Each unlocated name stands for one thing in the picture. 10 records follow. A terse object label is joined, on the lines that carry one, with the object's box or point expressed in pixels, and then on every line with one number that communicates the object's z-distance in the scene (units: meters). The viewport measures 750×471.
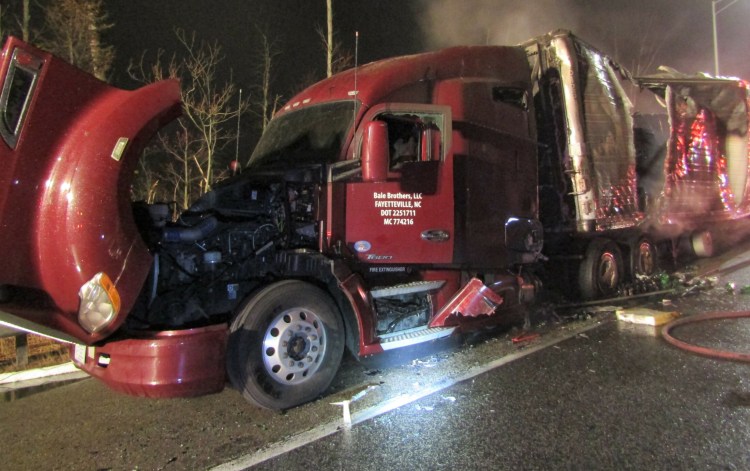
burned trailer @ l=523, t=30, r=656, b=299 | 6.68
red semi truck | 3.19
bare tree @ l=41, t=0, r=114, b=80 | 11.51
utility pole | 11.97
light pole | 20.75
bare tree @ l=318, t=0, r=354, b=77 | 12.03
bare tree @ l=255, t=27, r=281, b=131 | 14.05
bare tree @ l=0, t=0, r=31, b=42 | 11.17
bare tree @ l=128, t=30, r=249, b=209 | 12.03
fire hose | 4.66
